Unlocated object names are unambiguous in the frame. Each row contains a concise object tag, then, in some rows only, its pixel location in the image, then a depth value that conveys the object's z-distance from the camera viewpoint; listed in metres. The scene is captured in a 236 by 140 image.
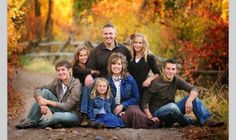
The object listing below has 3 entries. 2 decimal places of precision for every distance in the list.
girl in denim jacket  6.79
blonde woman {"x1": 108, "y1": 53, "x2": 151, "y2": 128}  6.80
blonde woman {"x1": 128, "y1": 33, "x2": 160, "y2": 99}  6.85
